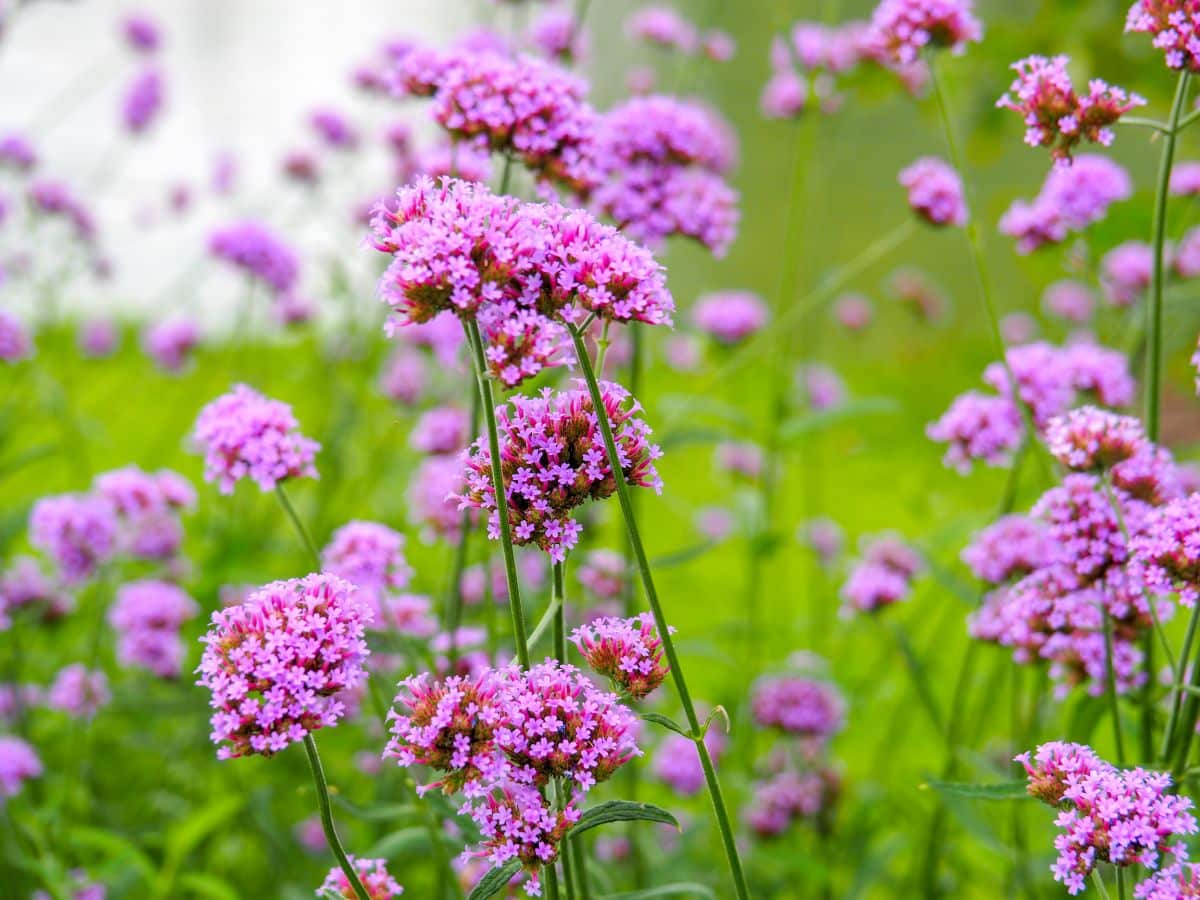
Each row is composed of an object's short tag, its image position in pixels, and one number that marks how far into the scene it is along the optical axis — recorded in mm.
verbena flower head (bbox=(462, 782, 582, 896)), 644
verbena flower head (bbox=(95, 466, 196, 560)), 969
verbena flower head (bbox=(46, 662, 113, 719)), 1067
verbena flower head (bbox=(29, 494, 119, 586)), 961
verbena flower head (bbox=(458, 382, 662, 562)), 660
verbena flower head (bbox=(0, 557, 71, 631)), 1086
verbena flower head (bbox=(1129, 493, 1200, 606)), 679
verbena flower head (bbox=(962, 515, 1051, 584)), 827
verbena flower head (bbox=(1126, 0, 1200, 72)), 694
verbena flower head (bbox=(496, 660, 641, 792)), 643
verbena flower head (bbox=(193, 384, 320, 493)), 773
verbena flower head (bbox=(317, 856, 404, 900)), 682
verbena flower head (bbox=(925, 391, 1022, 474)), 861
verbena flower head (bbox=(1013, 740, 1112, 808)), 656
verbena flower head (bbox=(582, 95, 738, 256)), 850
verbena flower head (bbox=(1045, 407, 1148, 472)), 729
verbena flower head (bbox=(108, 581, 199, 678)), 1061
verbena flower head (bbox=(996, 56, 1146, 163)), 721
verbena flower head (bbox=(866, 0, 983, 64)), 803
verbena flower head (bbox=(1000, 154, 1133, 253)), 878
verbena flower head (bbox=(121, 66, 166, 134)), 2861
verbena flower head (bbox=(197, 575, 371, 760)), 644
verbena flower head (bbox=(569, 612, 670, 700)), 661
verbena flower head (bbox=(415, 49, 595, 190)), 762
